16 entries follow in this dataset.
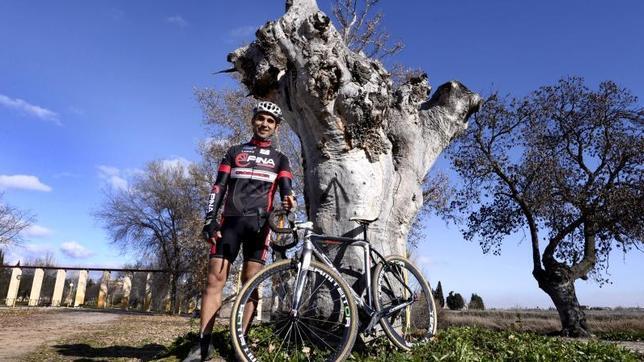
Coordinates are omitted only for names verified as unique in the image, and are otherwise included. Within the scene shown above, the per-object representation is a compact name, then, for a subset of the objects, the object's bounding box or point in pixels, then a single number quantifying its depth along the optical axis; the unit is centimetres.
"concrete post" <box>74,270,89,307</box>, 2472
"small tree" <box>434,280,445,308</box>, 2415
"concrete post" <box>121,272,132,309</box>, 2633
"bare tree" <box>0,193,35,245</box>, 2305
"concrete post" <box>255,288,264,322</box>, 382
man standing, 397
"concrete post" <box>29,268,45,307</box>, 2273
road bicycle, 355
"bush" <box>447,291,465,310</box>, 3177
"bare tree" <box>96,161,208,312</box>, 2781
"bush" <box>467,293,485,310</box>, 3261
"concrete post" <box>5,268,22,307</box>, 2217
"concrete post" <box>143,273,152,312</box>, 2792
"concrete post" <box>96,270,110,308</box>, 2598
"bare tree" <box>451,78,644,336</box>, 1728
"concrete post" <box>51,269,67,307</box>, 2328
